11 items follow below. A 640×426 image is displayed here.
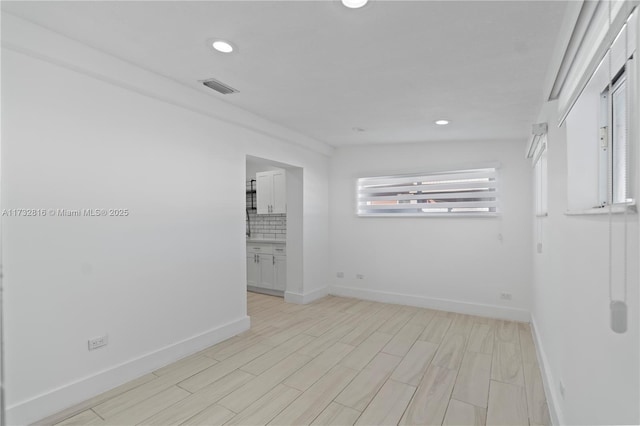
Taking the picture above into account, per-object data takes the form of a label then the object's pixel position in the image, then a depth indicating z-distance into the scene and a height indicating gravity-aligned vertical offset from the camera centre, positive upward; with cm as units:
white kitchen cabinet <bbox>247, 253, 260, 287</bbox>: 584 -96
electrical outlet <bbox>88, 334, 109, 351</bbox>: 253 -95
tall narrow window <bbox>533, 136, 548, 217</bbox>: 296 +34
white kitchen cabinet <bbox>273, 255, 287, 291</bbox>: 544 -93
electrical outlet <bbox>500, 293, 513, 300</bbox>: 441 -107
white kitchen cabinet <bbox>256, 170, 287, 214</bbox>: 582 +38
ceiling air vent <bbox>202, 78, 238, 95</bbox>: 293 +113
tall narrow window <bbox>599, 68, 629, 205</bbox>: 144 +32
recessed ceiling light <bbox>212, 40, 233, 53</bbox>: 227 +113
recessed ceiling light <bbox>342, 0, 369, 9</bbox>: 185 +114
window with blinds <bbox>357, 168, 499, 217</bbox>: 461 +28
